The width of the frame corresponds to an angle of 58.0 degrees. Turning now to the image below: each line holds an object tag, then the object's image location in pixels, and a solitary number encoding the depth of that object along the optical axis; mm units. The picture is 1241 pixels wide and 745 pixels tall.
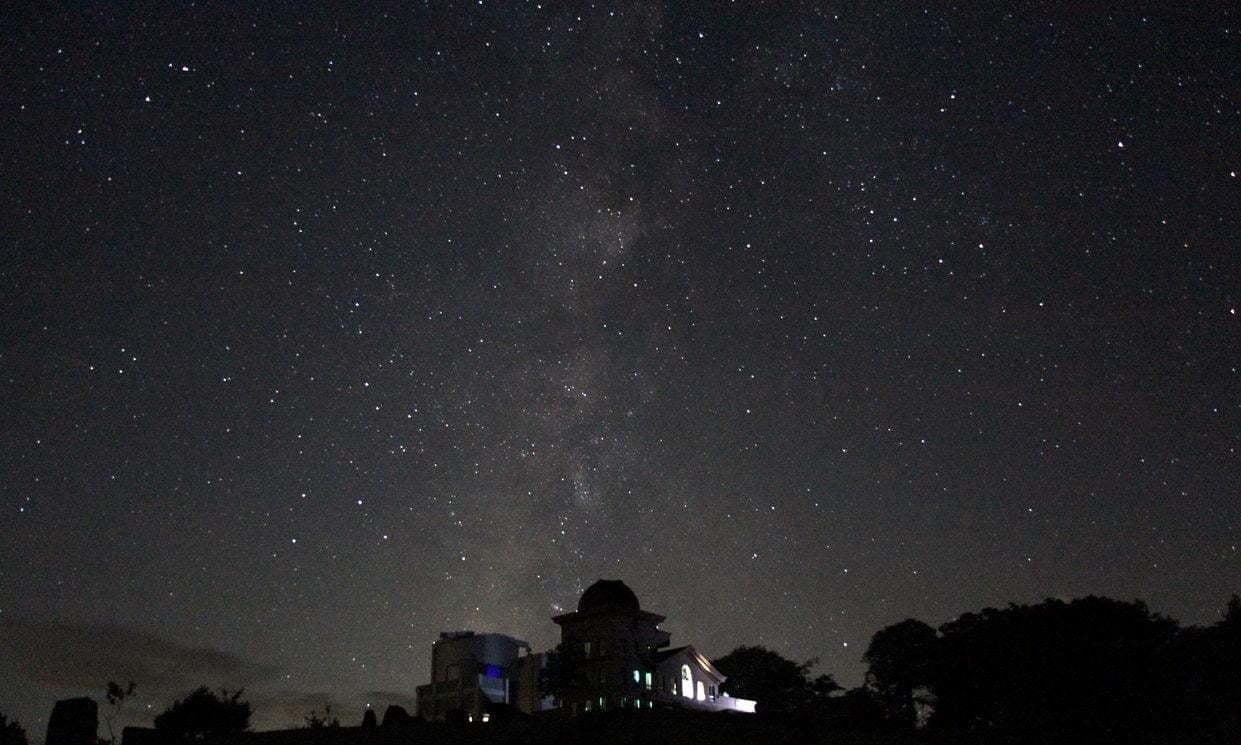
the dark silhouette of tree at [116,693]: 68312
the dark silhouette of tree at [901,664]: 77438
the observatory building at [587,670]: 75500
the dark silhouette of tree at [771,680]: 87812
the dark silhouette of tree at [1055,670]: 50281
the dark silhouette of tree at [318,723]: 60431
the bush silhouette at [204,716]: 66125
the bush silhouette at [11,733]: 66125
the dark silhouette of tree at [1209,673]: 52438
